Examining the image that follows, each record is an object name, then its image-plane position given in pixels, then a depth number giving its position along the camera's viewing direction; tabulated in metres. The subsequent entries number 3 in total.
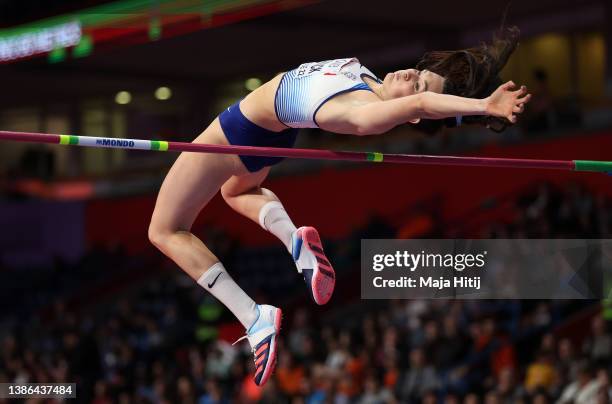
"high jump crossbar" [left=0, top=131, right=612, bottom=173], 9.49
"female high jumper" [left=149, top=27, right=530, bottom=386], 9.89
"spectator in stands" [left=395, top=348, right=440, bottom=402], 20.40
